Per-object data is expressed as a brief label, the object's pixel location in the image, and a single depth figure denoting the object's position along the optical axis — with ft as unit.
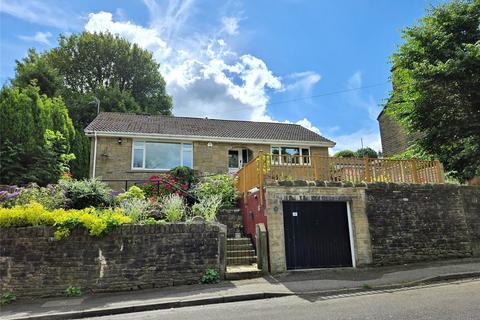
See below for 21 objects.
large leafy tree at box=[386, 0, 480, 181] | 40.69
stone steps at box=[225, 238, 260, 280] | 30.01
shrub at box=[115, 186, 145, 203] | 38.68
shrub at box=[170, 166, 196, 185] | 49.12
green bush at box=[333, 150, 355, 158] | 70.24
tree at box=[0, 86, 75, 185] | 44.37
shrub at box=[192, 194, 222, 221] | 33.79
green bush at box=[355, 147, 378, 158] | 88.43
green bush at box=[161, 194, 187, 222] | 32.17
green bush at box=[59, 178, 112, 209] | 36.55
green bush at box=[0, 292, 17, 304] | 24.96
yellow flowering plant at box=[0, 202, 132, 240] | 27.09
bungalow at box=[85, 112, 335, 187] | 57.36
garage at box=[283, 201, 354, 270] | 33.22
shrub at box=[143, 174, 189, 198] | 44.81
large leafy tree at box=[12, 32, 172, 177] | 99.50
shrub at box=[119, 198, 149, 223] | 30.89
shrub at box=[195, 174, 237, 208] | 41.83
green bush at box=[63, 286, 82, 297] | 26.13
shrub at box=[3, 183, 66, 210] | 32.45
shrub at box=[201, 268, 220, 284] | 28.60
